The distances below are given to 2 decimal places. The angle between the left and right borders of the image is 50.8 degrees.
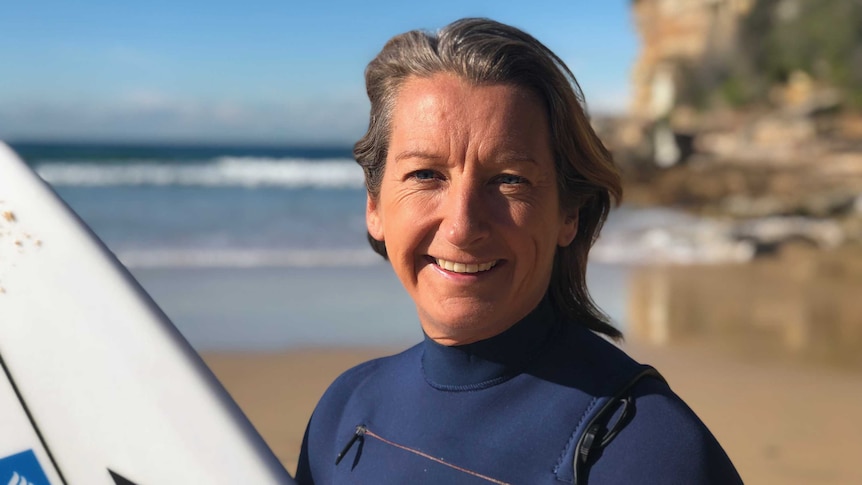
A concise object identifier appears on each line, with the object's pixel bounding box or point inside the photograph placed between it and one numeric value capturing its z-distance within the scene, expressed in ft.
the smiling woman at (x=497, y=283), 3.76
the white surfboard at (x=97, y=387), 4.54
